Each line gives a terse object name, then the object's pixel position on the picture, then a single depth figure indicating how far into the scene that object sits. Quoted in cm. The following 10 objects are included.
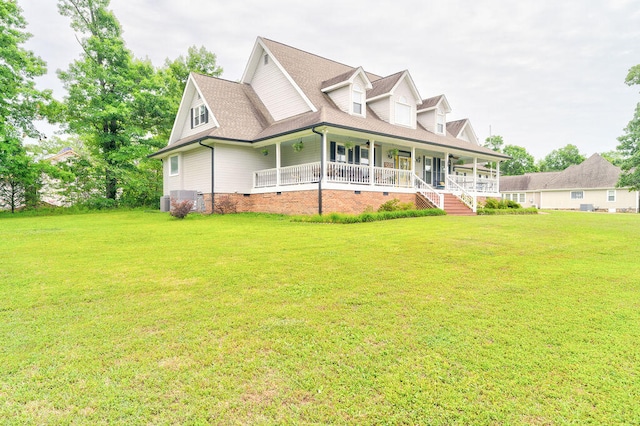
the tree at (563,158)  6569
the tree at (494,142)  6631
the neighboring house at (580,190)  3694
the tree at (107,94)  2208
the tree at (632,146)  2562
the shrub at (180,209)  1389
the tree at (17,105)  1834
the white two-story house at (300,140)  1549
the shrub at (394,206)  1509
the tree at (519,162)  6750
